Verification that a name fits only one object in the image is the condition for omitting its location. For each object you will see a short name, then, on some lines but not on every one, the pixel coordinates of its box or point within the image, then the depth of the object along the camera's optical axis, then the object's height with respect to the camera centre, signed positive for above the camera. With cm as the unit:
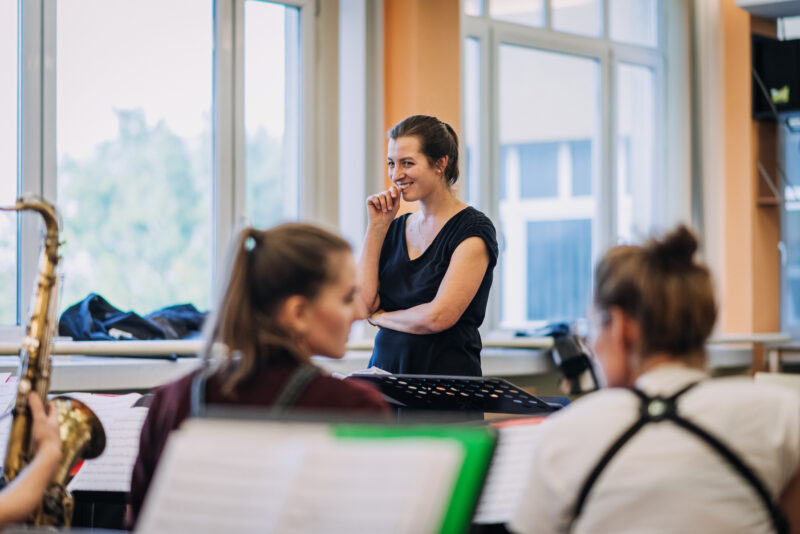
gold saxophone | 419 -12
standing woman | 501 +18
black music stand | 446 -11
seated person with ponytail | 390 +4
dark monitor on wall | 849 +134
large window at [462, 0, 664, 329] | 784 +101
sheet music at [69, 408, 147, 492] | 454 -25
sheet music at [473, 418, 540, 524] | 398 -18
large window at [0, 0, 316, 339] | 621 +76
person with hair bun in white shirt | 377 -8
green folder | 324 -8
